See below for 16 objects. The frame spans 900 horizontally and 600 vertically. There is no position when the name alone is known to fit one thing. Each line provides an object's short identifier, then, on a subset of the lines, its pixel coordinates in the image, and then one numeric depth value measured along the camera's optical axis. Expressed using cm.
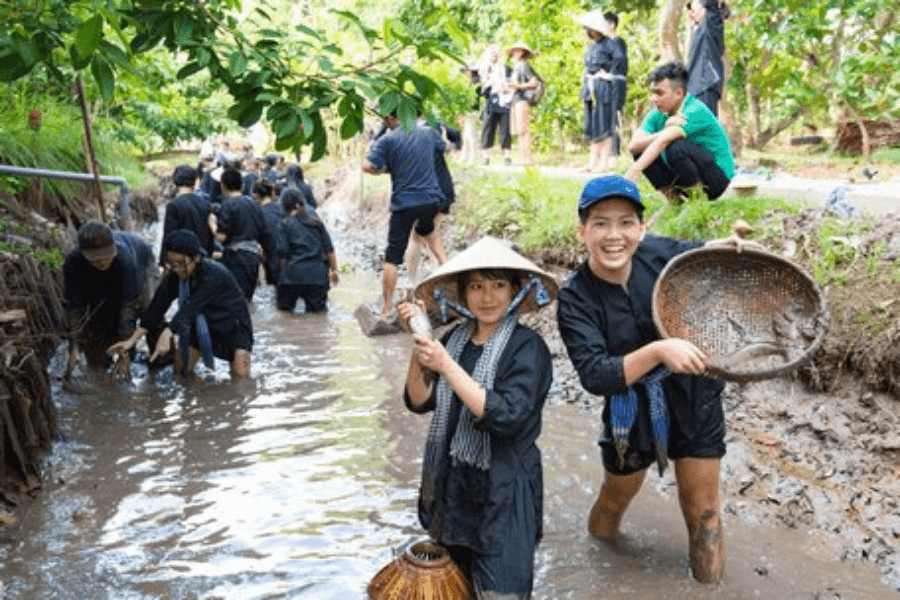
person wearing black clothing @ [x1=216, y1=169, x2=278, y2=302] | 988
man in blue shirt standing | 855
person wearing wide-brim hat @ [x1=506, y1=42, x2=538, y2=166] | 1280
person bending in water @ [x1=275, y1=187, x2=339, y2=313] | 1043
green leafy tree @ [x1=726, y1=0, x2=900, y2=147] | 812
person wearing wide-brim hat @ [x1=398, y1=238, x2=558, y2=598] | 329
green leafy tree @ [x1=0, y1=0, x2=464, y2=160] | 324
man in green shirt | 638
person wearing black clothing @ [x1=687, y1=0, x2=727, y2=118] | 883
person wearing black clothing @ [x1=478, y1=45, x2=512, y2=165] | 1346
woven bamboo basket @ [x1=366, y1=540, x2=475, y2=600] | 337
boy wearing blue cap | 349
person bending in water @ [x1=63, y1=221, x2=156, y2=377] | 674
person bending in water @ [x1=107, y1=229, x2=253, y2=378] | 697
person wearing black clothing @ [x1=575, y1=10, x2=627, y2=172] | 1091
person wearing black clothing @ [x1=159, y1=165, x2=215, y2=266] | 927
